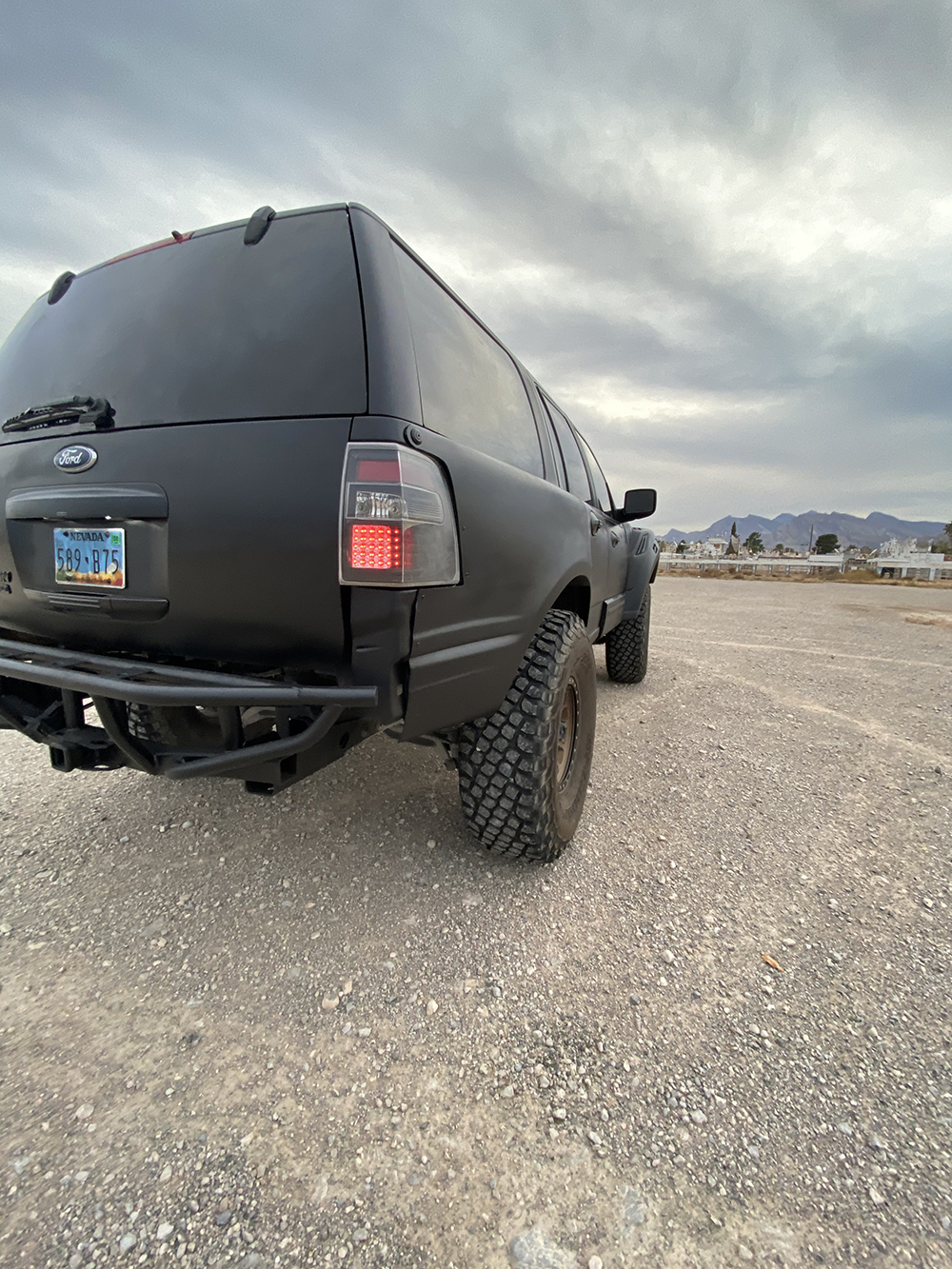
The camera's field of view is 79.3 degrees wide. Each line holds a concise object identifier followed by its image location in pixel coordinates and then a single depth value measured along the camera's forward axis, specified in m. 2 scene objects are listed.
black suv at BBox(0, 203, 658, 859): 1.38
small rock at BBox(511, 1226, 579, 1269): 0.98
